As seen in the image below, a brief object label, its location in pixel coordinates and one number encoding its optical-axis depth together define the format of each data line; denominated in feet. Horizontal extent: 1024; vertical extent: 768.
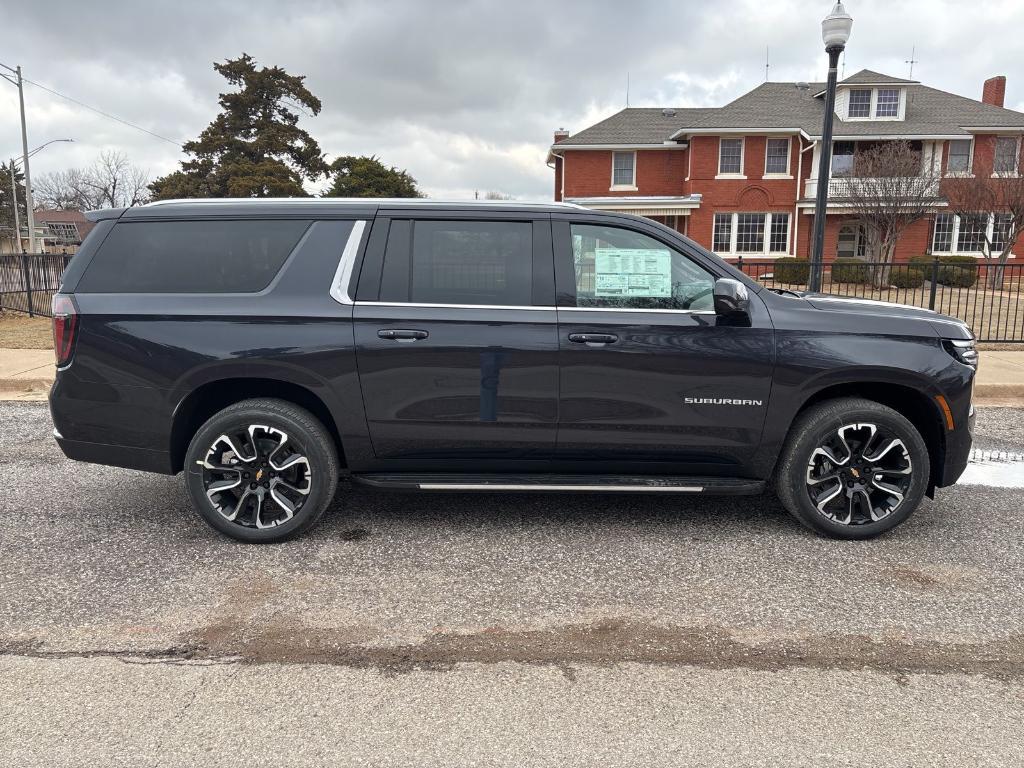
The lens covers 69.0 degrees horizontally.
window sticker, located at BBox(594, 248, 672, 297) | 13.52
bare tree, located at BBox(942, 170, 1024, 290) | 80.94
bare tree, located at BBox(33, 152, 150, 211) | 248.32
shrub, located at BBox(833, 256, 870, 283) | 42.65
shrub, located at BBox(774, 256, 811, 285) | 50.83
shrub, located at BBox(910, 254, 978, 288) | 39.12
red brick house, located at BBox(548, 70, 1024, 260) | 100.37
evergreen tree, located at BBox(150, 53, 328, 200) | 127.54
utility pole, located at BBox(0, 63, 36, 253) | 97.66
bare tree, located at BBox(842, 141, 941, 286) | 83.20
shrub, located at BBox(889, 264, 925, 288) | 54.01
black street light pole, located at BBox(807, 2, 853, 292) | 31.24
